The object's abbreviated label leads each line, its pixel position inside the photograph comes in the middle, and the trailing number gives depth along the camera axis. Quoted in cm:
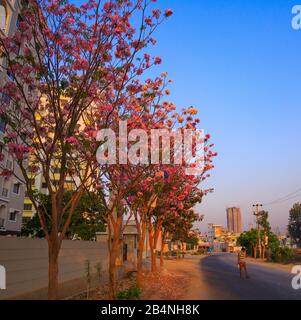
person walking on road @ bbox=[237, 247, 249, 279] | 1759
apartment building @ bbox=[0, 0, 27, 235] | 2511
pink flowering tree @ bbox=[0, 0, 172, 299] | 647
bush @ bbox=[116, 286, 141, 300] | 891
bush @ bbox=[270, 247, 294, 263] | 3381
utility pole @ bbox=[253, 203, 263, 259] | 5506
